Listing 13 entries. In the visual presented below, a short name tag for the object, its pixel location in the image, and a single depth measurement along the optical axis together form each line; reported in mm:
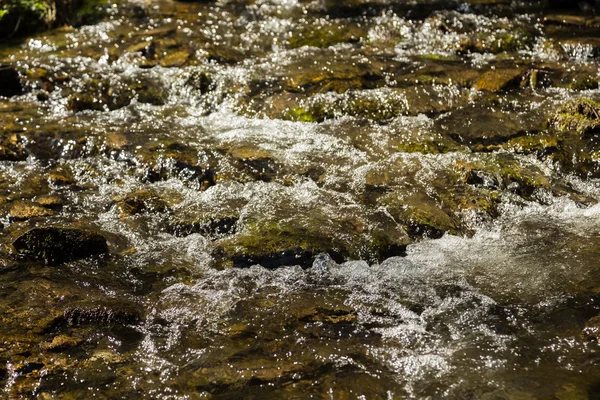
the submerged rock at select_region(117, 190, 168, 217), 6512
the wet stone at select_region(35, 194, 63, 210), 6562
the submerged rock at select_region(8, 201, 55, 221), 6284
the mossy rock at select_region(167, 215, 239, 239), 6091
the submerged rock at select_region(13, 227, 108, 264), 5461
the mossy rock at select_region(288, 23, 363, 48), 11656
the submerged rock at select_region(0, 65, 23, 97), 9391
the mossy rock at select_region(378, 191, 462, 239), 6031
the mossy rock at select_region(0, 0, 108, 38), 11992
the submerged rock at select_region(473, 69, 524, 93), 9297
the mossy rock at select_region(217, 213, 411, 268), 5484
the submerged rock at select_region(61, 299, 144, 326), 4559
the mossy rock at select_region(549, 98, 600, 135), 7883
